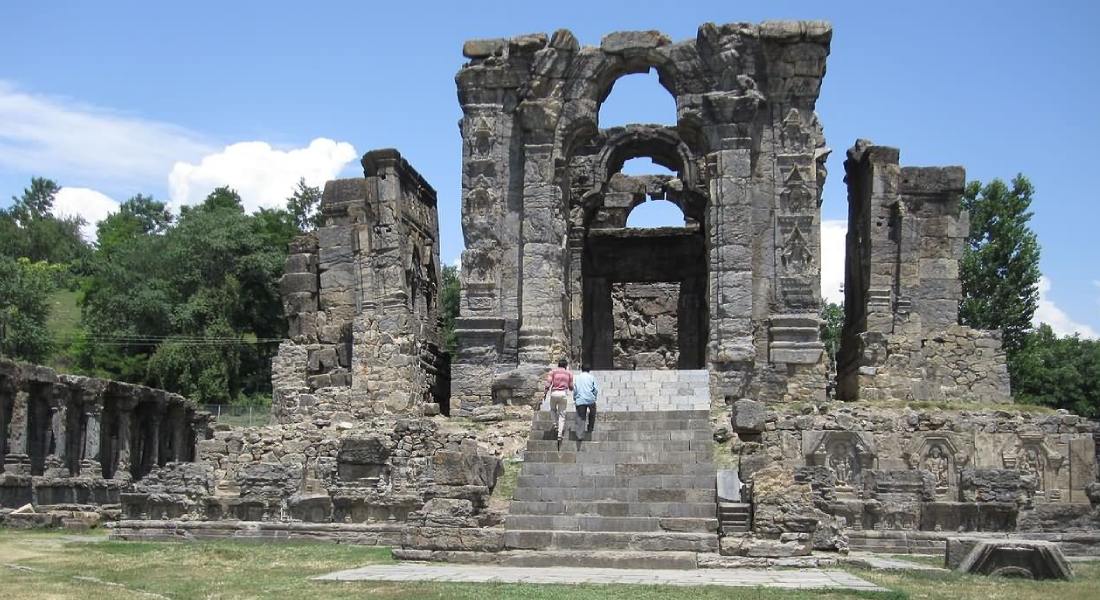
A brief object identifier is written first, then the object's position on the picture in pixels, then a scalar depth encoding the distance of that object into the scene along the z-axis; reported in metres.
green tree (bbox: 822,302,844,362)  54.00
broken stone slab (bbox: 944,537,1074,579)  13.28
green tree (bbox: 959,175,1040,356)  44.28
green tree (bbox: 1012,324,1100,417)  44.78
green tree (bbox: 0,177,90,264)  77.44
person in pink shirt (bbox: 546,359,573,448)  17.63
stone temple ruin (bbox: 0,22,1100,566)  16.30
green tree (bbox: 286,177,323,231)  59.72
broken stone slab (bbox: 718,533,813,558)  14.23
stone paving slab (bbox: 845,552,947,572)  13.94
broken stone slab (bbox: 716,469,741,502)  15.41
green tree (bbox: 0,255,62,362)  51.88
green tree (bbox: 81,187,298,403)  48.72
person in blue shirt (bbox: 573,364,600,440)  17.44
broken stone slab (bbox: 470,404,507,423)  21.80
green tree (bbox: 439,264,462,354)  50.24
